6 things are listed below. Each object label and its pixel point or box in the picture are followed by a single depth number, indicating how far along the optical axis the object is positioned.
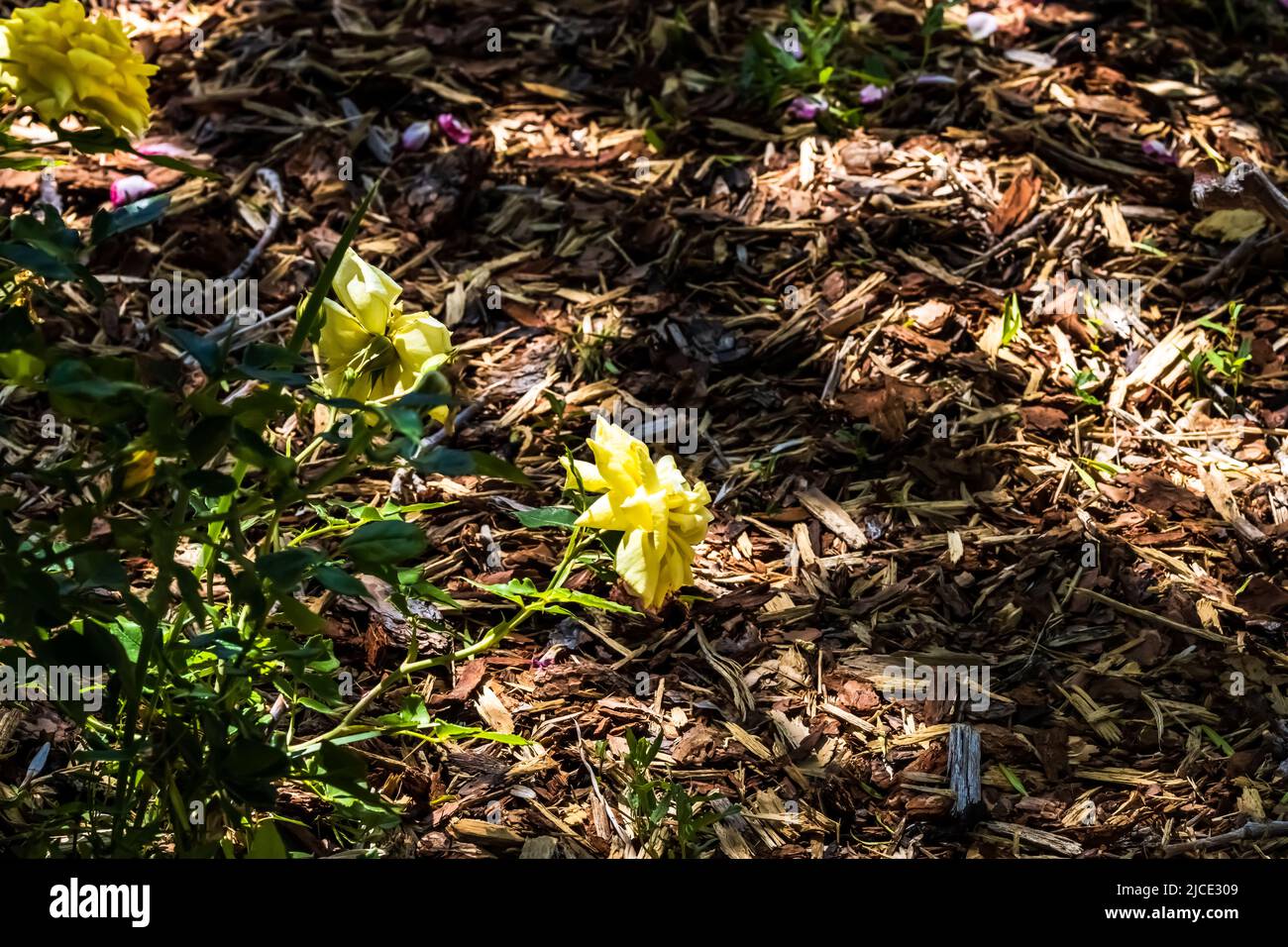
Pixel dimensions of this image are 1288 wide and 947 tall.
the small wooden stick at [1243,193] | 2.85
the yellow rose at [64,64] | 1.82
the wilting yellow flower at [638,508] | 1.76
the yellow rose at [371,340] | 1.68
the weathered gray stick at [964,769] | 2.15
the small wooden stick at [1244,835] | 2.05
